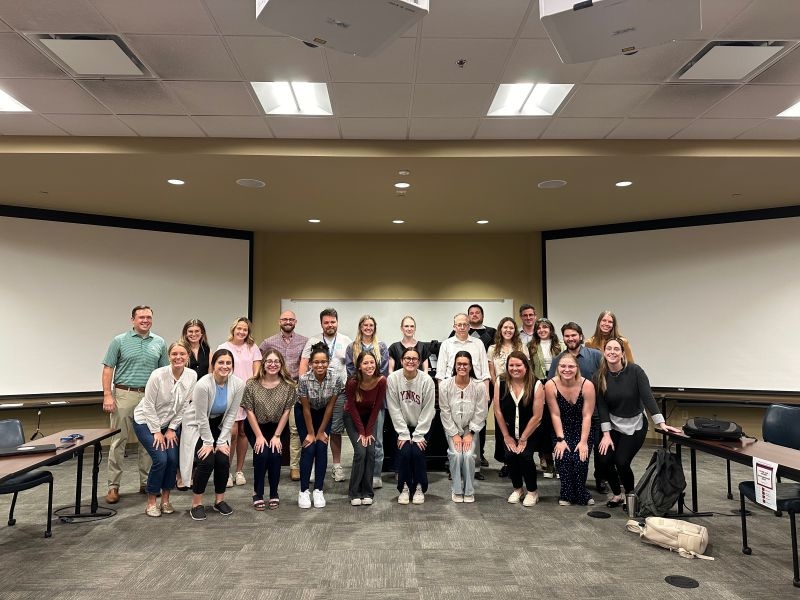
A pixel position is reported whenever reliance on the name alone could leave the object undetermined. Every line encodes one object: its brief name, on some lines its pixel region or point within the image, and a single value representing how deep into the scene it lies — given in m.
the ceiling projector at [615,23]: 2.12
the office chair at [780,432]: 3.02
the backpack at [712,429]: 3.27
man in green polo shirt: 4.17
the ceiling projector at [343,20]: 2.13
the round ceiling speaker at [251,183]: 4.98
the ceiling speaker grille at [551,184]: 5.01
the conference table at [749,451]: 2.63
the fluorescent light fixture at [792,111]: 3.85
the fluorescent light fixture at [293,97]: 3.62
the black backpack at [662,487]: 3.55
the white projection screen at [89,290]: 5.88
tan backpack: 3.01
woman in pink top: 4.57
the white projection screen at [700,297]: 6.06
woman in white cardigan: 3.67
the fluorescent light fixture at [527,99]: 3.65
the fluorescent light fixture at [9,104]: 3.68
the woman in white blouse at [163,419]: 3.69
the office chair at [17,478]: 3.10
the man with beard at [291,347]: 4.86
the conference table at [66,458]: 2.73
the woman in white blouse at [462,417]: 4.07
